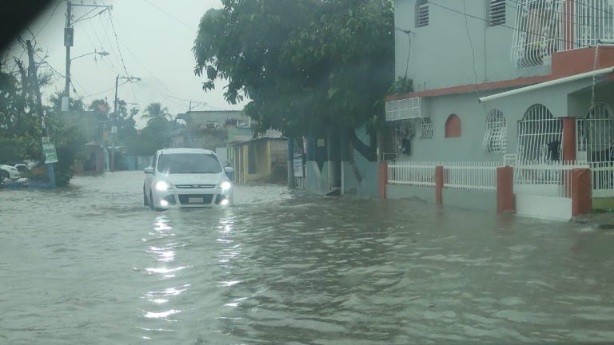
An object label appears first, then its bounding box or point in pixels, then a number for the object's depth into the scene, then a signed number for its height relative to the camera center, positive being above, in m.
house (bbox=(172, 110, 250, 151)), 69.03 +2.51
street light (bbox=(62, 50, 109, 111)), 40.69 +3.54
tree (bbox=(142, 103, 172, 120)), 96.57 +5.71
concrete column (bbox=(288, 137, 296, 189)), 36.72 -0.41
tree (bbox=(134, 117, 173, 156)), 89.93 +2.50
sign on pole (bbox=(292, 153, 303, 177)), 35.66 -0.45
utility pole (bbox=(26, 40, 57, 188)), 34.30 +2.47
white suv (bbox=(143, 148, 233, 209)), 19.05 -0.56
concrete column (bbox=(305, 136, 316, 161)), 32.25 +0.24
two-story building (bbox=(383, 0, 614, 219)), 17.06 +1.62
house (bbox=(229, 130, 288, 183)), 45.91 -0.19
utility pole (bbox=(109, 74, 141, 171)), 71.69 +3.02
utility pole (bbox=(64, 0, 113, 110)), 37.97 +6.29
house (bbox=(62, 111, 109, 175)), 71.25 +0.77
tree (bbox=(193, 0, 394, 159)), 24.77 +3.15
